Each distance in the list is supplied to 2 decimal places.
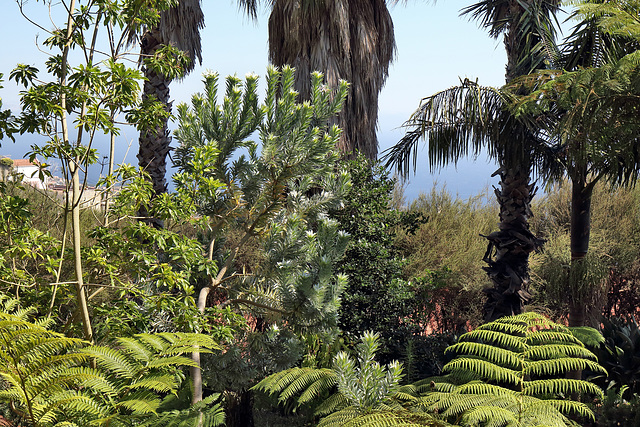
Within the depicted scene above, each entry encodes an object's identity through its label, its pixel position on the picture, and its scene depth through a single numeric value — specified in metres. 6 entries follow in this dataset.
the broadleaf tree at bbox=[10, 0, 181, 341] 4.23
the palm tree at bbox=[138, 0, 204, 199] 9.25
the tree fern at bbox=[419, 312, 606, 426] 4.12
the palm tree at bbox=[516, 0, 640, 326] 4.75
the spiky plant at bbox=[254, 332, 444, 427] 4.03
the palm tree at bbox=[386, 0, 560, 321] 6.90
